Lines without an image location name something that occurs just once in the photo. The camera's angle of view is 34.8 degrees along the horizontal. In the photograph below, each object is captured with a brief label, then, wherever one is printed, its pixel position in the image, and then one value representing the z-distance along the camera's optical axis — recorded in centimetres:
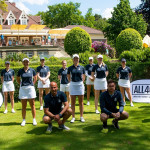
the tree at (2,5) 2655
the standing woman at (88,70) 999
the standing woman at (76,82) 742
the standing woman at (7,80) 899
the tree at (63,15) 7294
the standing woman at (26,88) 721
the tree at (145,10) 4050
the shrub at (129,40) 2369
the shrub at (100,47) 2895
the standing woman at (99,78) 856
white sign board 1023
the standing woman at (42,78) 915
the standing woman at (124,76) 934
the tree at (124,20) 3600
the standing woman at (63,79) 934
